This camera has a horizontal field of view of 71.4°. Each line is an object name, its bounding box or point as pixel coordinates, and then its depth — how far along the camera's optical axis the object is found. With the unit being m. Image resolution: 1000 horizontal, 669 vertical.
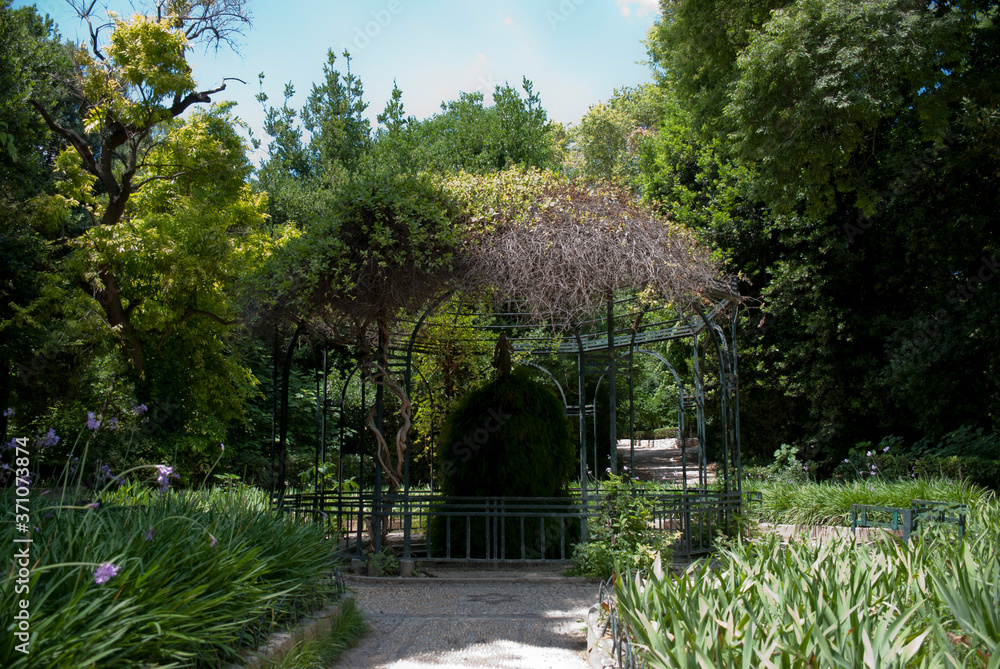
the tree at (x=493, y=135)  21.16
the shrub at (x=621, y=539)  6.27
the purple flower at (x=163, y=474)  3.16
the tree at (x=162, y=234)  12.01
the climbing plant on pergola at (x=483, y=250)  6.48
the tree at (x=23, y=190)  10.15
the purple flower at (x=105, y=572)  2.30
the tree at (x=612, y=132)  26.78
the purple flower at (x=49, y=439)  3.46
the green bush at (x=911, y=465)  10.81
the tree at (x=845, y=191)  10.02
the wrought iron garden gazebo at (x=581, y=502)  7.07
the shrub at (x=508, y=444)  7.36
